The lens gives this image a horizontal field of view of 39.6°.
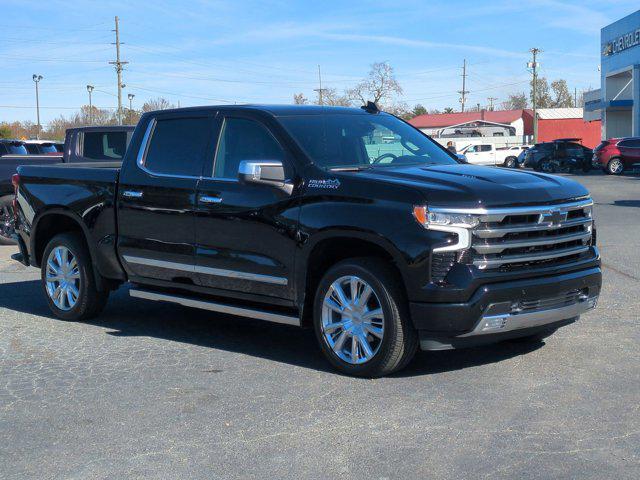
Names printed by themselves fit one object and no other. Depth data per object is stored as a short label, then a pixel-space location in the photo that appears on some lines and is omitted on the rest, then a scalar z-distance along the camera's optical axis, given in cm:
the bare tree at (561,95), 14212
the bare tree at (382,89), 9028
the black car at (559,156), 4431
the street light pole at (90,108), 9670
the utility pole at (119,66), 6388
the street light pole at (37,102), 8972
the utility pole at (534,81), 8381
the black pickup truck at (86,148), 1411
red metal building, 9006
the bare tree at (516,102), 14825
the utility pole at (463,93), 12277
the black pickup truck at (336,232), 559
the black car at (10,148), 1836
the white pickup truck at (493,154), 5454
